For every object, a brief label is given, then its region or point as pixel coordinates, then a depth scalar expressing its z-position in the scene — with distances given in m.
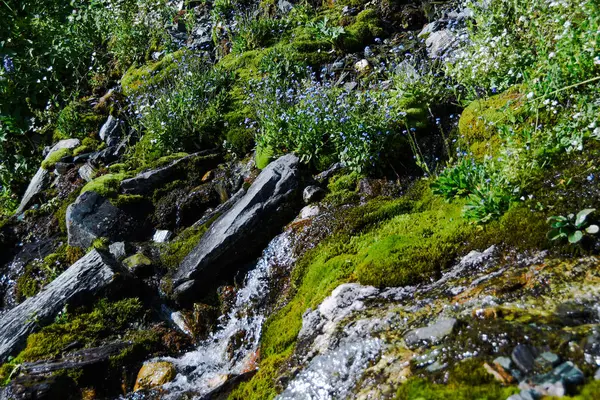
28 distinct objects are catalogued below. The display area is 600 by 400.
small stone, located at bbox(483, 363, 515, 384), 2.44
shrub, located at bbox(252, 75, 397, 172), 6.00
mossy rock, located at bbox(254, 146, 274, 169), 7.11
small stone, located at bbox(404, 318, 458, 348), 2.90
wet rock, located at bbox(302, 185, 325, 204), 6.17
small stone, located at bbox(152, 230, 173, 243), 7.02
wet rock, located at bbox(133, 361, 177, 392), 4.87
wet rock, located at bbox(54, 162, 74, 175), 9.27
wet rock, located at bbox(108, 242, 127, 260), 6.75
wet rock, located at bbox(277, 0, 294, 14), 11.26
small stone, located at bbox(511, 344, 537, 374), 2.45
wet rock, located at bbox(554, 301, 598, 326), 2.73
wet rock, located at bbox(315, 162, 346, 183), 6.41
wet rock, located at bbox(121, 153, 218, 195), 7.72
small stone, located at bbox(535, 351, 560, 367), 2.42
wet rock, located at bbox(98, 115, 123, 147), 9.60
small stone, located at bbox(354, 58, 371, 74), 8.26
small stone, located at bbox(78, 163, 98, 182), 8.67
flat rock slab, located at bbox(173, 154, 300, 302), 5.83
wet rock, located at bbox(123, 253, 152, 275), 6.34
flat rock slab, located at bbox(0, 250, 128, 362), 5.57
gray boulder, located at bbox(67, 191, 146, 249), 7.22
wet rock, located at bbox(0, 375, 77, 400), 4.66
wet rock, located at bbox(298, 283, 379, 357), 3.58
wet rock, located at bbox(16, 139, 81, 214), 9.21
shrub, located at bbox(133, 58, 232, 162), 8.51
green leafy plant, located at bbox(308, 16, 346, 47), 9.20
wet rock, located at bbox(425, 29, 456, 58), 7.69
